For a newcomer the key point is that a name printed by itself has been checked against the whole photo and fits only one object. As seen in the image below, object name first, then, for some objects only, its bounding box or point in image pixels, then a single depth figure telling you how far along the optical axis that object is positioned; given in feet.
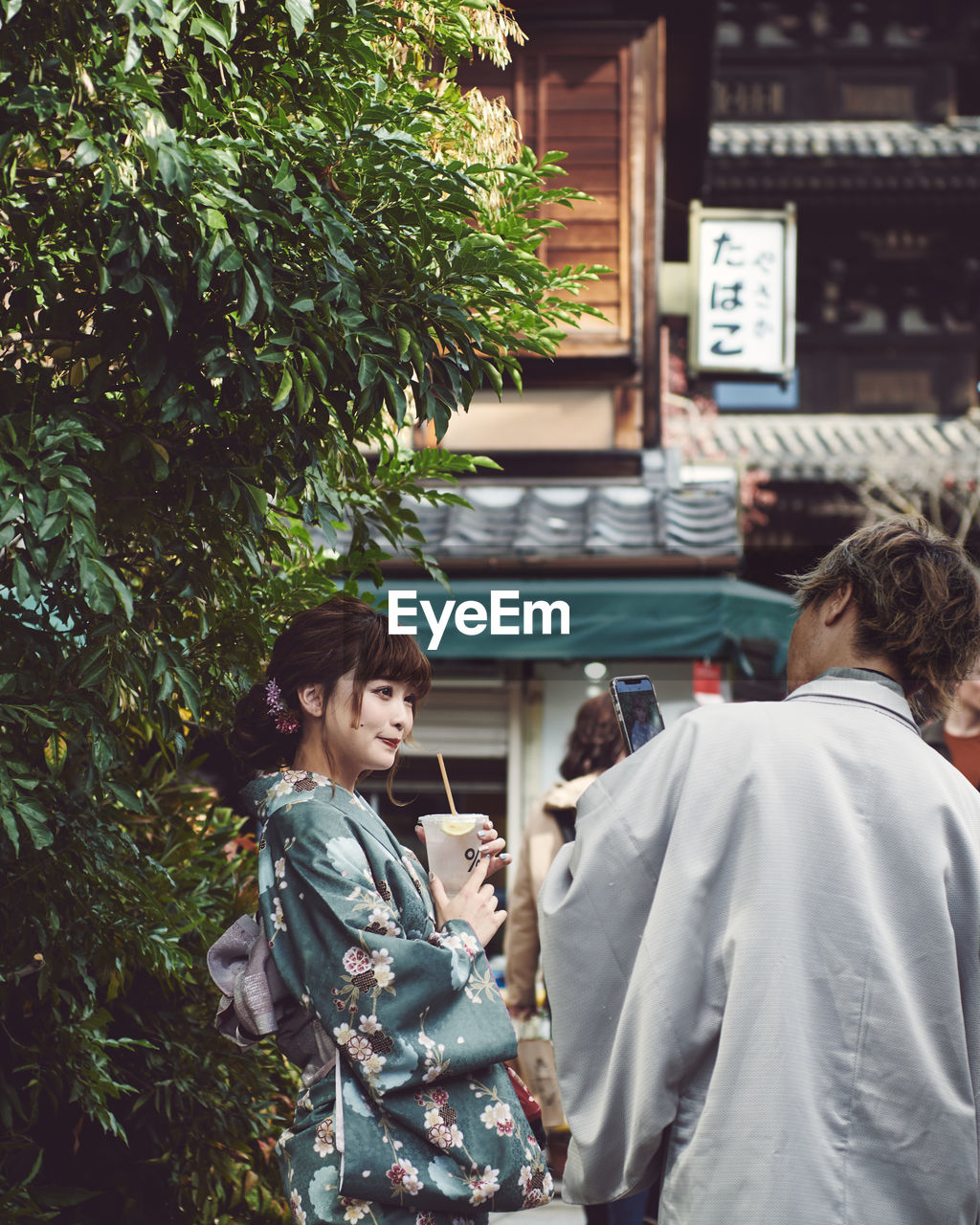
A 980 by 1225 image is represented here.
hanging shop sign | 29.09
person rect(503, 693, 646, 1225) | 14.98
